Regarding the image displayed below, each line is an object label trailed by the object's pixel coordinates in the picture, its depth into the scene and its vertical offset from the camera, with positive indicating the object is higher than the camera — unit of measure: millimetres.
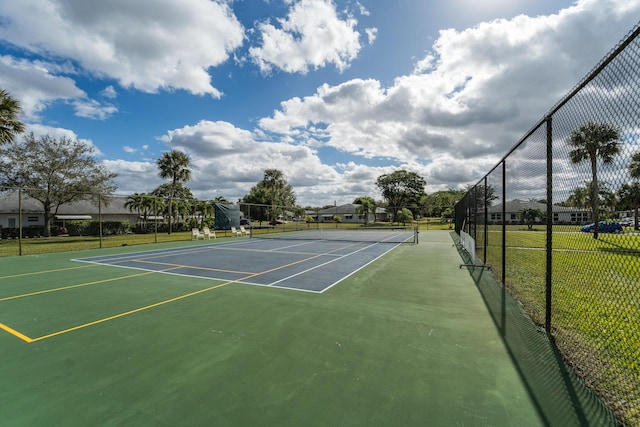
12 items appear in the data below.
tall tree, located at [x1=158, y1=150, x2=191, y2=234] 33031 +5612
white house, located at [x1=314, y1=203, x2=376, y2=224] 59500 -309
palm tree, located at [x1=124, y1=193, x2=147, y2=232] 41969 +1374
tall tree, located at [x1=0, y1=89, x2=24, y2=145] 16156 +5548
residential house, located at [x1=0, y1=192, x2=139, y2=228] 32500 +331
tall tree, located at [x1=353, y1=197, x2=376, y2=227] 43875 +1562
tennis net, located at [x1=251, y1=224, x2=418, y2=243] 19516 -1733
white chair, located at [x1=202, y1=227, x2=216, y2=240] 21195 -1448
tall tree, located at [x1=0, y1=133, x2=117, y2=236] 25281 +3899
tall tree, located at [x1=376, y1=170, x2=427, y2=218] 63375 +6217
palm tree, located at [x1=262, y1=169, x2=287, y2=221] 51938 +6263
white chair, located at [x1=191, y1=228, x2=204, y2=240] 20420 -1420
